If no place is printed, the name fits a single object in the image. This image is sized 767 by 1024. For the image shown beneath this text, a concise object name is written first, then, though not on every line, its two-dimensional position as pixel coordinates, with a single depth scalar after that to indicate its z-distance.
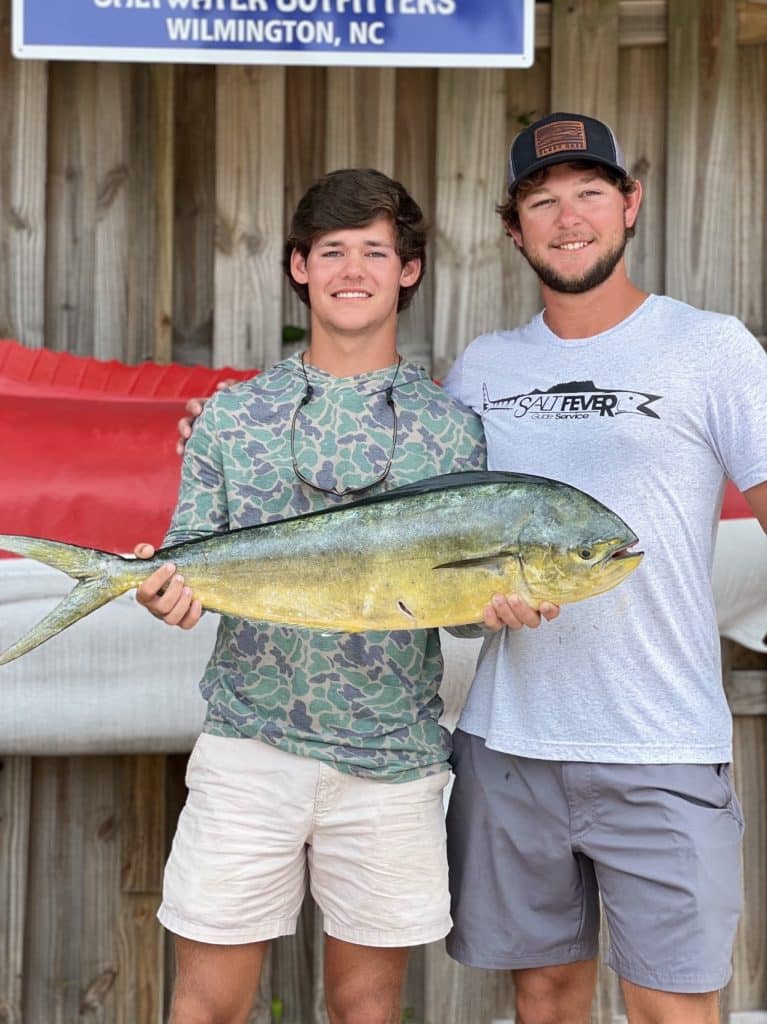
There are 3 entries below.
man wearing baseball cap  2.44
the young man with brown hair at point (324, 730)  2.50
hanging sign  3.26
